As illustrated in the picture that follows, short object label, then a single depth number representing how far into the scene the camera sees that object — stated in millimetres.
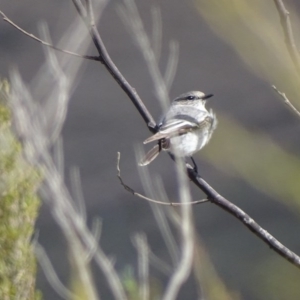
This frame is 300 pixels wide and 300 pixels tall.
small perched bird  9141
